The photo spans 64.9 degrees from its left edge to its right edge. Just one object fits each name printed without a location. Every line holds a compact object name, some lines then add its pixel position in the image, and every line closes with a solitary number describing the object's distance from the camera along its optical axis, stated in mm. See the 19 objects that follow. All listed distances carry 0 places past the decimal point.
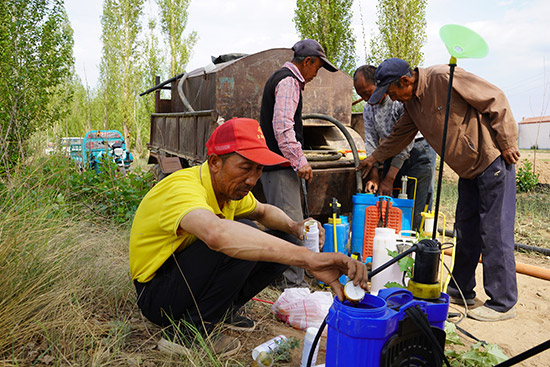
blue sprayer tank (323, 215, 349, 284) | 3977
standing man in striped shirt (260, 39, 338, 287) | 3764
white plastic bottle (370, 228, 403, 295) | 3270
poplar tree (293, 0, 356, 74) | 11031
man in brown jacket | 3338
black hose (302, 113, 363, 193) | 4562
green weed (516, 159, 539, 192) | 10156
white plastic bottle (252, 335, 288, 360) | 2425
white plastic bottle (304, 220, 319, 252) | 2787
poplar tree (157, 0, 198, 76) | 19094
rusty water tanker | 4688
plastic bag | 2920
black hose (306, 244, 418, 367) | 1685
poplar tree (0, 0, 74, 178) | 5336
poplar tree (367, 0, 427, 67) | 10172
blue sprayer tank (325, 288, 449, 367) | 1516
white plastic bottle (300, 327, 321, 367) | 2221
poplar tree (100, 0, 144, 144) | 19109
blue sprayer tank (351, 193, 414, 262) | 4129
